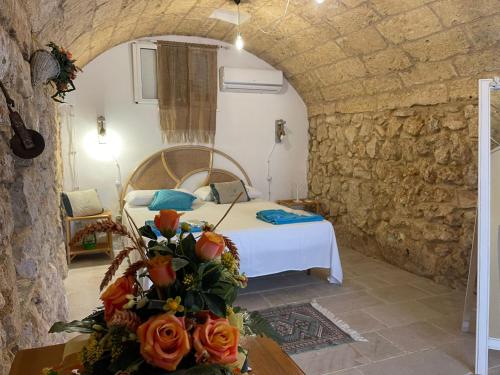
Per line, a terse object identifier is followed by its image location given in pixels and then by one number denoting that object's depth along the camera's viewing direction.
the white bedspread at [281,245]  3.17
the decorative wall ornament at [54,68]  1.76
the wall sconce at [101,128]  4.49
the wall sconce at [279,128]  5.35
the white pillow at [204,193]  4.68
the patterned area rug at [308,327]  2.48
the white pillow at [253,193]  4.81
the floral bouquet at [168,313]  0.62
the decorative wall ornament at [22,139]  1.33
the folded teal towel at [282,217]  3.39
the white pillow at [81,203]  4.09
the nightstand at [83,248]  4.01
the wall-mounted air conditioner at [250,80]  4.92
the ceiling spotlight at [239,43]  3.72
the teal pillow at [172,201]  4.14
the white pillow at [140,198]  4.30
